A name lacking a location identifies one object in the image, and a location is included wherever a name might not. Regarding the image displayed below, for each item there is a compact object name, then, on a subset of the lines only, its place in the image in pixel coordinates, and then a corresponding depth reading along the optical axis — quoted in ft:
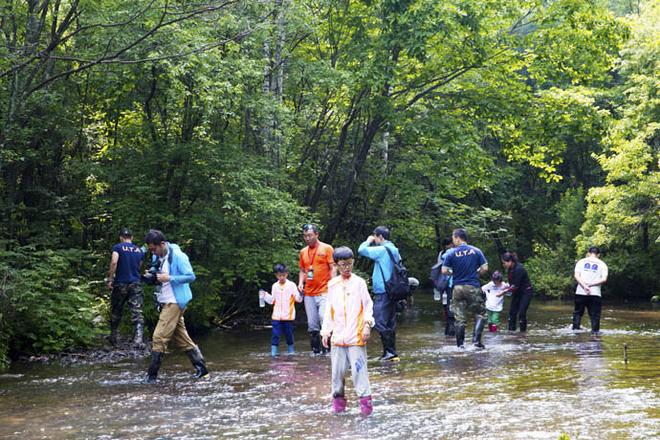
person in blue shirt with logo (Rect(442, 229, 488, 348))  44.39
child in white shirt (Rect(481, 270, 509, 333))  57.67
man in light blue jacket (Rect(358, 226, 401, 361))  40.42
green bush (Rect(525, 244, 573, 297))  125.08
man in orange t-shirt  44.04
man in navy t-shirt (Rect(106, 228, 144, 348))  50.06
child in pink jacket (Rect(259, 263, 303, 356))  46.60
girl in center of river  27.32
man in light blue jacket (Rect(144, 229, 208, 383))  35.68
